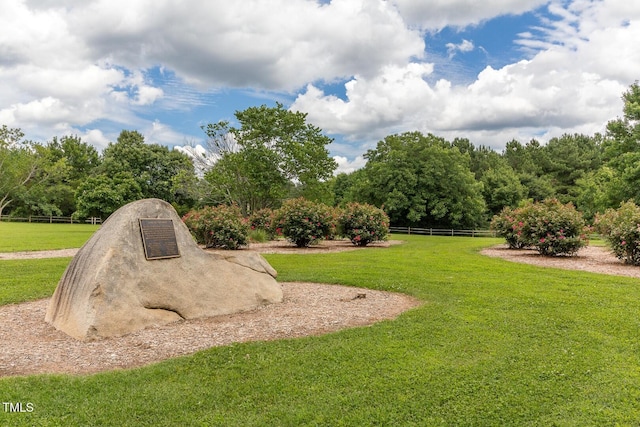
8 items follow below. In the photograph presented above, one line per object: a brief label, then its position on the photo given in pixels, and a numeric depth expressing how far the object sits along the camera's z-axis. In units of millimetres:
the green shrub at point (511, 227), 16812
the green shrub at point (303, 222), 18375
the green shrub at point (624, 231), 12547
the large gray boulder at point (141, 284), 5730
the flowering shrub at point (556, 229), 14891
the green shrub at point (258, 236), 20922
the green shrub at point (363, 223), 19641
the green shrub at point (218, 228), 16547
